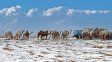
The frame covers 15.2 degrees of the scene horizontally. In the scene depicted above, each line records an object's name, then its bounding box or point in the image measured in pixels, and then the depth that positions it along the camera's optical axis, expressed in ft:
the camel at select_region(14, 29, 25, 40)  202.16
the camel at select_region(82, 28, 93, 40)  224.22
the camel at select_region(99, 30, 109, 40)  221.66
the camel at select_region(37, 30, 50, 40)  207.79
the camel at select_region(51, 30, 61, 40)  211.61
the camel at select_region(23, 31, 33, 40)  203.43
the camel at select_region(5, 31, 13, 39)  200.30
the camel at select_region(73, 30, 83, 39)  228.63
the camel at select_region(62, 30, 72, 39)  216.84
